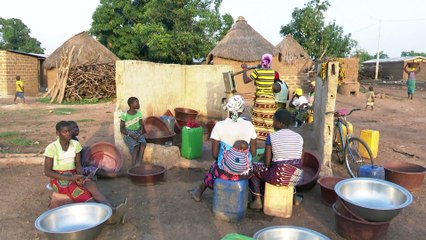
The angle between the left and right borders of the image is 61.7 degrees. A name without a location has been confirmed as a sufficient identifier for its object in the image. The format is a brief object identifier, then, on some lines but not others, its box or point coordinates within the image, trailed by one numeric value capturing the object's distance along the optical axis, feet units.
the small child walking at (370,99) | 41.19
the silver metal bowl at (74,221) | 9.91
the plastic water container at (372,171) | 15.26
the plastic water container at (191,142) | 19.29
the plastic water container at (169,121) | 22.42
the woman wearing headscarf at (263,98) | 20.39
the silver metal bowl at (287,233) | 9.20
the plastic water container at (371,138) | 19.88
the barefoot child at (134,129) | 17.67
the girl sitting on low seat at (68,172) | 11.89
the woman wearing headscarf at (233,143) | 12.22
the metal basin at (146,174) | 16.02
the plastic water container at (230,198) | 12.34
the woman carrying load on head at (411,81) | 50.16
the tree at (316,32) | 85.87
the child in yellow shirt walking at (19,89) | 46.38
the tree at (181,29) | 61.62
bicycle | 17.71
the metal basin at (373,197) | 10.43
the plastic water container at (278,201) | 12.75
